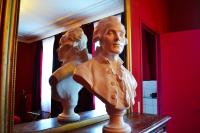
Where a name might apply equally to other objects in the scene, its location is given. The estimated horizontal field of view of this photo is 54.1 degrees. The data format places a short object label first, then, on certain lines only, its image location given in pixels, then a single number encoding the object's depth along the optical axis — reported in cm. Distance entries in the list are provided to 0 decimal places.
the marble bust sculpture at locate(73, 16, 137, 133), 103
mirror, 88
